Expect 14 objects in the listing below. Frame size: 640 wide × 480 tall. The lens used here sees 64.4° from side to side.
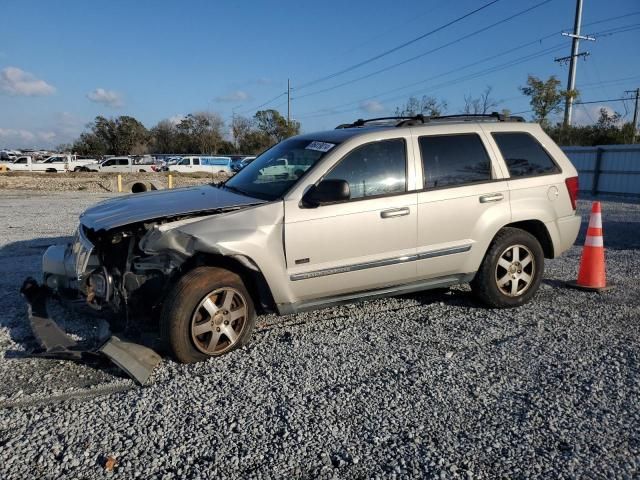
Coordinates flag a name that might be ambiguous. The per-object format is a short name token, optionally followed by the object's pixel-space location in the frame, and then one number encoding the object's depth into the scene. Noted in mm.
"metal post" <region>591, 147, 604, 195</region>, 19969
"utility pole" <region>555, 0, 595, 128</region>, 33406
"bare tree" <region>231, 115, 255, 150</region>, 78688
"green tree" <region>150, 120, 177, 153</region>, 84750
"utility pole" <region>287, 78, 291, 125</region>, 68625
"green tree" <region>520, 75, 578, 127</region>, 33750
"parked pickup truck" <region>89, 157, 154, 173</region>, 45219
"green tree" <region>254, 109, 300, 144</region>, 67562
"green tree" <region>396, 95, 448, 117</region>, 41531
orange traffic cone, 5840
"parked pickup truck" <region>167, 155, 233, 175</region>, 49188
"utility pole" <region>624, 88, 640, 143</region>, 35531
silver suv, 3953
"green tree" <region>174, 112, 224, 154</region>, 79625
